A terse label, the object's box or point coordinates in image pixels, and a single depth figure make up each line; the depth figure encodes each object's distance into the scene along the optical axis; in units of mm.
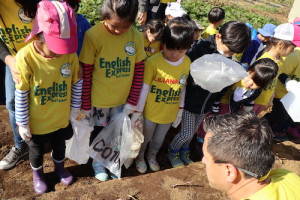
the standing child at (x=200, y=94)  2422
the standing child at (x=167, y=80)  2273
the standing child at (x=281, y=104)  3521
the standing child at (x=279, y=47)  3180
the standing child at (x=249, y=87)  2586
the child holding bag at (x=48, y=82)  1632
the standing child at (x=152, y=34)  2867
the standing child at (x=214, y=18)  4165
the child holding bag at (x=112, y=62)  1896
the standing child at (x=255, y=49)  4113
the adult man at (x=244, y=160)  1323
